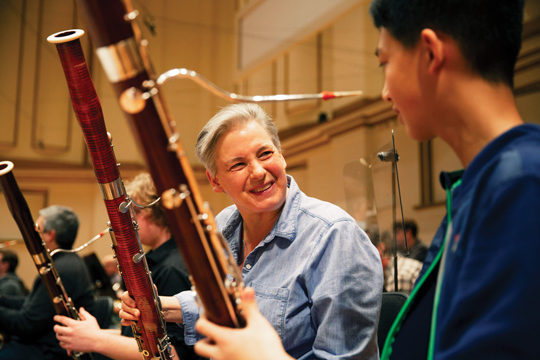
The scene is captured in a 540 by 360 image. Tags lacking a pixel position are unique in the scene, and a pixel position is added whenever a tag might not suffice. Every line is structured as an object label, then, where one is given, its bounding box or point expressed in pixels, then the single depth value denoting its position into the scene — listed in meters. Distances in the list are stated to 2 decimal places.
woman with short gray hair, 1.18
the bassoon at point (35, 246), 1.79
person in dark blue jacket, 0.59
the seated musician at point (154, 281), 1.85
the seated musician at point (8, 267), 4.62
